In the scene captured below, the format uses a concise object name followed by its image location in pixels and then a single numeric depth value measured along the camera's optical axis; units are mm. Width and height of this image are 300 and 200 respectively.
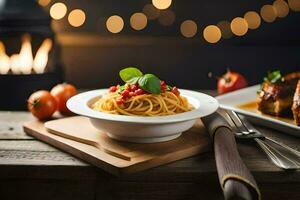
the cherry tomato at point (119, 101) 1468
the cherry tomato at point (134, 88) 1508
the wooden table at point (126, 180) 1302
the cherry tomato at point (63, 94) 1867
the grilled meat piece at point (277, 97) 1691
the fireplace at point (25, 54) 2283
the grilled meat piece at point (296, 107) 1562
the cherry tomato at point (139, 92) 1481
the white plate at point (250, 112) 1560
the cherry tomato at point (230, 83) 2287
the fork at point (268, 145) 1319
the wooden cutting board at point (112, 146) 1298
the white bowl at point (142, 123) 1335
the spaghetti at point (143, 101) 1450
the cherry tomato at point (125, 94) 1485
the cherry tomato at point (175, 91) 1546
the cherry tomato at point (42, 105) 1741
